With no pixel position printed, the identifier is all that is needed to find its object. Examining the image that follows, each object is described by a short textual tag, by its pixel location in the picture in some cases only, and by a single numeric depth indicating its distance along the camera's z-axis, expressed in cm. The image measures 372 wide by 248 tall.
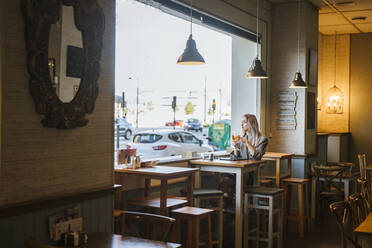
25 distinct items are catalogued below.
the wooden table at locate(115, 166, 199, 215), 461
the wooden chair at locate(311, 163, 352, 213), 786
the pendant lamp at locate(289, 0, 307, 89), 727
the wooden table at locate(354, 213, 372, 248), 316
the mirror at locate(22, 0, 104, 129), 336
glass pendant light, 1095
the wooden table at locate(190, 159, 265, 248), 575
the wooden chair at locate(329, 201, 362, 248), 351
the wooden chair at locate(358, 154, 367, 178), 698
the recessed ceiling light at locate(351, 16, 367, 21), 929
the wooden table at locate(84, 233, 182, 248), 296
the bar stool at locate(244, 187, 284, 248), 579
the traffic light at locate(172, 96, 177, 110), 664
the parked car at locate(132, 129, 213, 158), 608
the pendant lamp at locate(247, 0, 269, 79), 636
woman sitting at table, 644
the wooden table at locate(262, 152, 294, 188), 706
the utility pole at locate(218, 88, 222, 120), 780
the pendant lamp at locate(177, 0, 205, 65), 522
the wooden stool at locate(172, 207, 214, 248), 473
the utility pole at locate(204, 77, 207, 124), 742
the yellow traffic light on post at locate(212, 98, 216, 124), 767
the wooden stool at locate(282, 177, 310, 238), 686
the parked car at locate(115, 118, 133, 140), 556
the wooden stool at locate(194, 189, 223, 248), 556
